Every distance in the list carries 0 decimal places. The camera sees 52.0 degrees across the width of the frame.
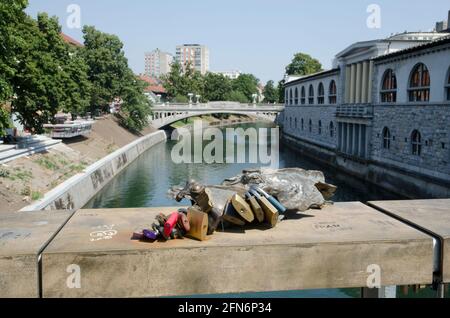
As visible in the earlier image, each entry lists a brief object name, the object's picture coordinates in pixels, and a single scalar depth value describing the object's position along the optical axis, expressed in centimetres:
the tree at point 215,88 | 13475
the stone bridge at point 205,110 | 8375
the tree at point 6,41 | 2064
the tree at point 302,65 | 11201
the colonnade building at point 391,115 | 2872
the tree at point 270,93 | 15675
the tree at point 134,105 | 6506
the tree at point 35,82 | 2992
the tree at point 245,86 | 15550
